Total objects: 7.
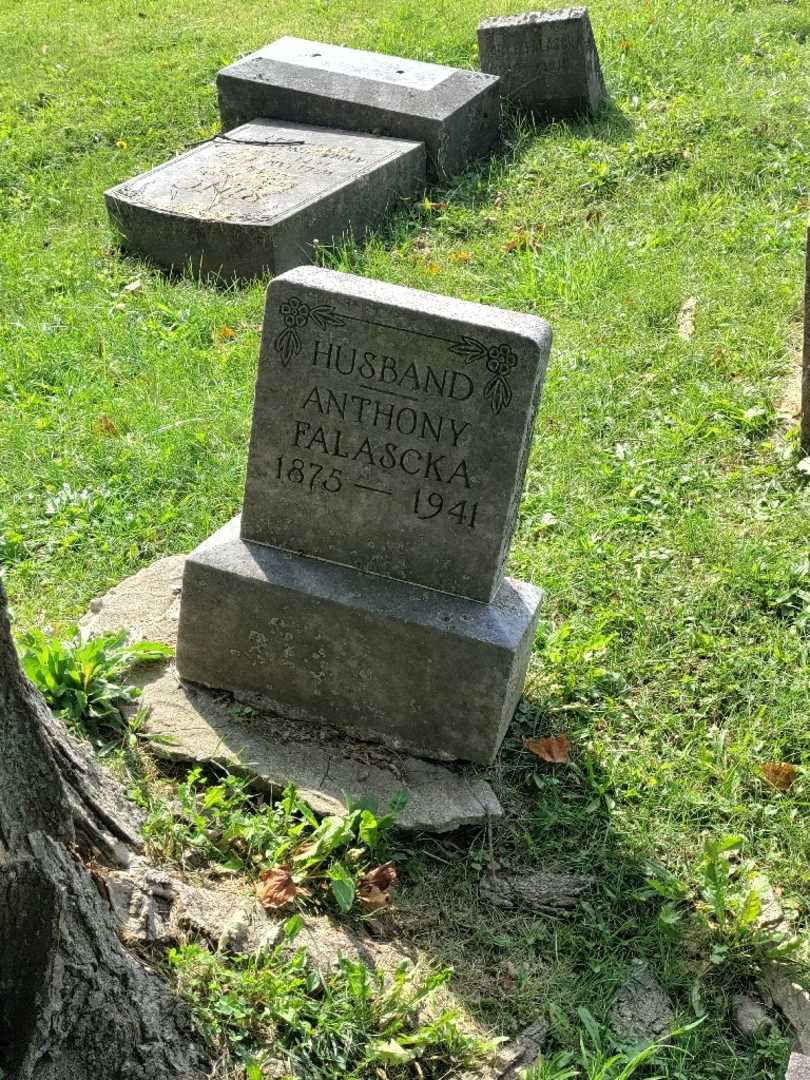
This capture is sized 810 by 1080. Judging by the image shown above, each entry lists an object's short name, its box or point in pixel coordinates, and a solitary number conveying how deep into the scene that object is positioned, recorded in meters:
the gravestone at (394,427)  3.09
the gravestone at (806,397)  4.80
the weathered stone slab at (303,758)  3.35
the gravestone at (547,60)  7.79
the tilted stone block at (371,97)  7.33
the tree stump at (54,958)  2.33
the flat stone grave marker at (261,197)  6.26
